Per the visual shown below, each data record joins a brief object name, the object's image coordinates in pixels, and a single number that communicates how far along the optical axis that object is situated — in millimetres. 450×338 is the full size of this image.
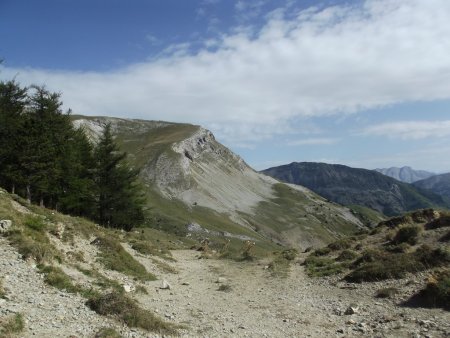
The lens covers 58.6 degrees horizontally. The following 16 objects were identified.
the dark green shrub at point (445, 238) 27697
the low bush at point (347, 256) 31070
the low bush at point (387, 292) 20188
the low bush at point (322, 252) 36353
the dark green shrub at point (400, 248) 27506
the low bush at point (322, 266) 28200
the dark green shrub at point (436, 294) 17203
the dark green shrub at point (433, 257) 22953
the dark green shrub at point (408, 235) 29328
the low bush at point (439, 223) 30797
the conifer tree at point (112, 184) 52344
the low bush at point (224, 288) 25009
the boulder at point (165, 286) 23792
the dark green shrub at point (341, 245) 36094
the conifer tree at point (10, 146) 39094
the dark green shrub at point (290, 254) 37747
